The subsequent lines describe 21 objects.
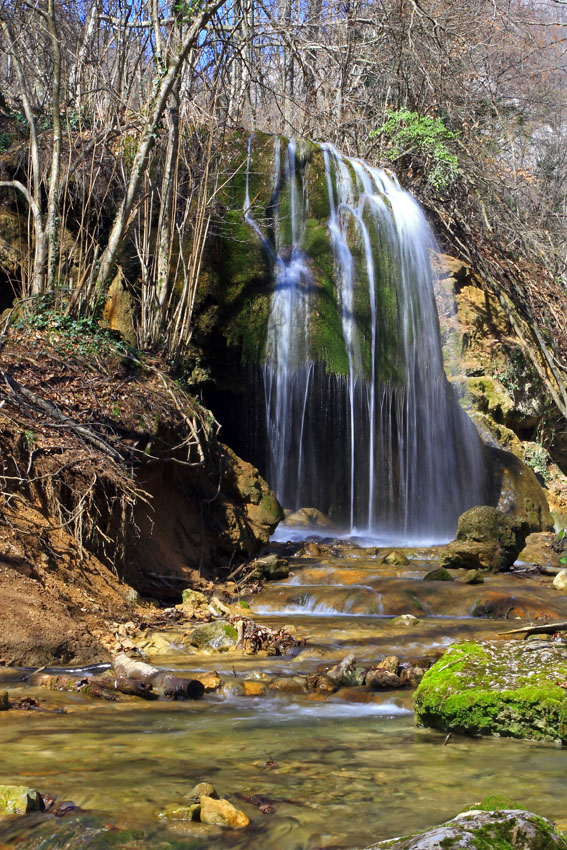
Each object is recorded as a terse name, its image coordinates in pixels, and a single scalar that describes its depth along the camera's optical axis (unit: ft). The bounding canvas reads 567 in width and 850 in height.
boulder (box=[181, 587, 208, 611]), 22.44
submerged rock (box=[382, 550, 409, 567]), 29.92
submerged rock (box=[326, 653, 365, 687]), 16.05
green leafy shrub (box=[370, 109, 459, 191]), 55.21
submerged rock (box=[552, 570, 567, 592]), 26.61
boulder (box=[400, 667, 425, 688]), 15.98
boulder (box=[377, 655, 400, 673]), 16.60
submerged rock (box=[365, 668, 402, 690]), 15.83
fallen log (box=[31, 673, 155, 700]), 14.48
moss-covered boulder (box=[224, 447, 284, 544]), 31.07
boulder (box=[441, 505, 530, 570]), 29.60
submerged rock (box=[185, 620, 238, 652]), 18.87
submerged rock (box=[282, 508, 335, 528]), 38.29
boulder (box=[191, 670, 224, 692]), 15.31
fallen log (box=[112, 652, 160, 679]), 15.21
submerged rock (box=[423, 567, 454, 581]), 27.27
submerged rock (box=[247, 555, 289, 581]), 27.86
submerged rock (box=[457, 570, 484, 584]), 26.55
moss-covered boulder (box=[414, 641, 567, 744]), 12.36
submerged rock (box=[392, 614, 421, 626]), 21.97
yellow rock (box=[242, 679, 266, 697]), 15.32
